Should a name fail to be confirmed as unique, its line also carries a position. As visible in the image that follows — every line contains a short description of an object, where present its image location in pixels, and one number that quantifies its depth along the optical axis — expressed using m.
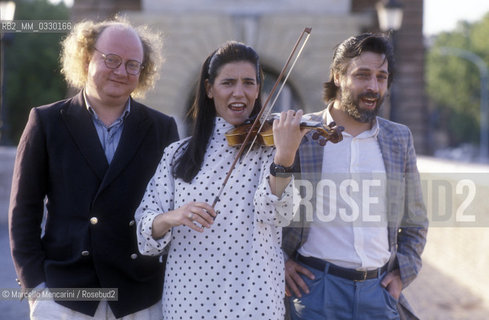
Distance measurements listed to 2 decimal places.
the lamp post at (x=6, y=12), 22.28
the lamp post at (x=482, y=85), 85.00
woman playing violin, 5.34
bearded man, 6.25
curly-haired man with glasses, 6.03
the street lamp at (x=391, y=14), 25.20
